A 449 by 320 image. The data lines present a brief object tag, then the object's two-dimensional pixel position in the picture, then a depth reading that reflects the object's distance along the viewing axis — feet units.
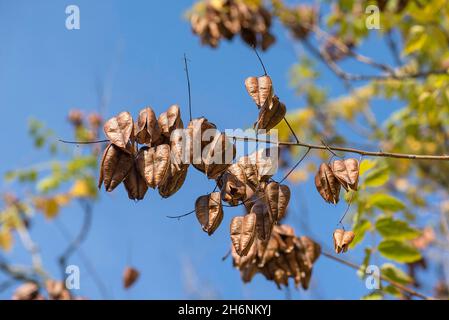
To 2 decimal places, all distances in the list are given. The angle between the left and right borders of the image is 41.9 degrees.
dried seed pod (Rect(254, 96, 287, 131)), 8.64
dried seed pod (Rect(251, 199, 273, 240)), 8.77
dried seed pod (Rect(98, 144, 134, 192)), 8.41
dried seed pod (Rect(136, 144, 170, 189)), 8.15
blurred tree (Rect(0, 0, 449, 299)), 12.82
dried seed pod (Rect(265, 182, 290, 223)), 8.39
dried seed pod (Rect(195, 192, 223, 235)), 8.41
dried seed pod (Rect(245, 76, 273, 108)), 8.63
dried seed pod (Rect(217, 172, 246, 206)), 8.39
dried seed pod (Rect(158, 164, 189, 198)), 8.43
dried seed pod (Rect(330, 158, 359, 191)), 8.74
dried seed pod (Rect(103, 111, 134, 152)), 8.55
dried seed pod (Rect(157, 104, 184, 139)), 8.66
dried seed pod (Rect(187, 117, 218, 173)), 8.38
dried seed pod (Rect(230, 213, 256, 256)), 8.37
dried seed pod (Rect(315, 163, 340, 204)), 8.93
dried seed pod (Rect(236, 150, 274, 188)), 8.71
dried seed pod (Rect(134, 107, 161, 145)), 8.64
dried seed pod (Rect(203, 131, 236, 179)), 8.29
